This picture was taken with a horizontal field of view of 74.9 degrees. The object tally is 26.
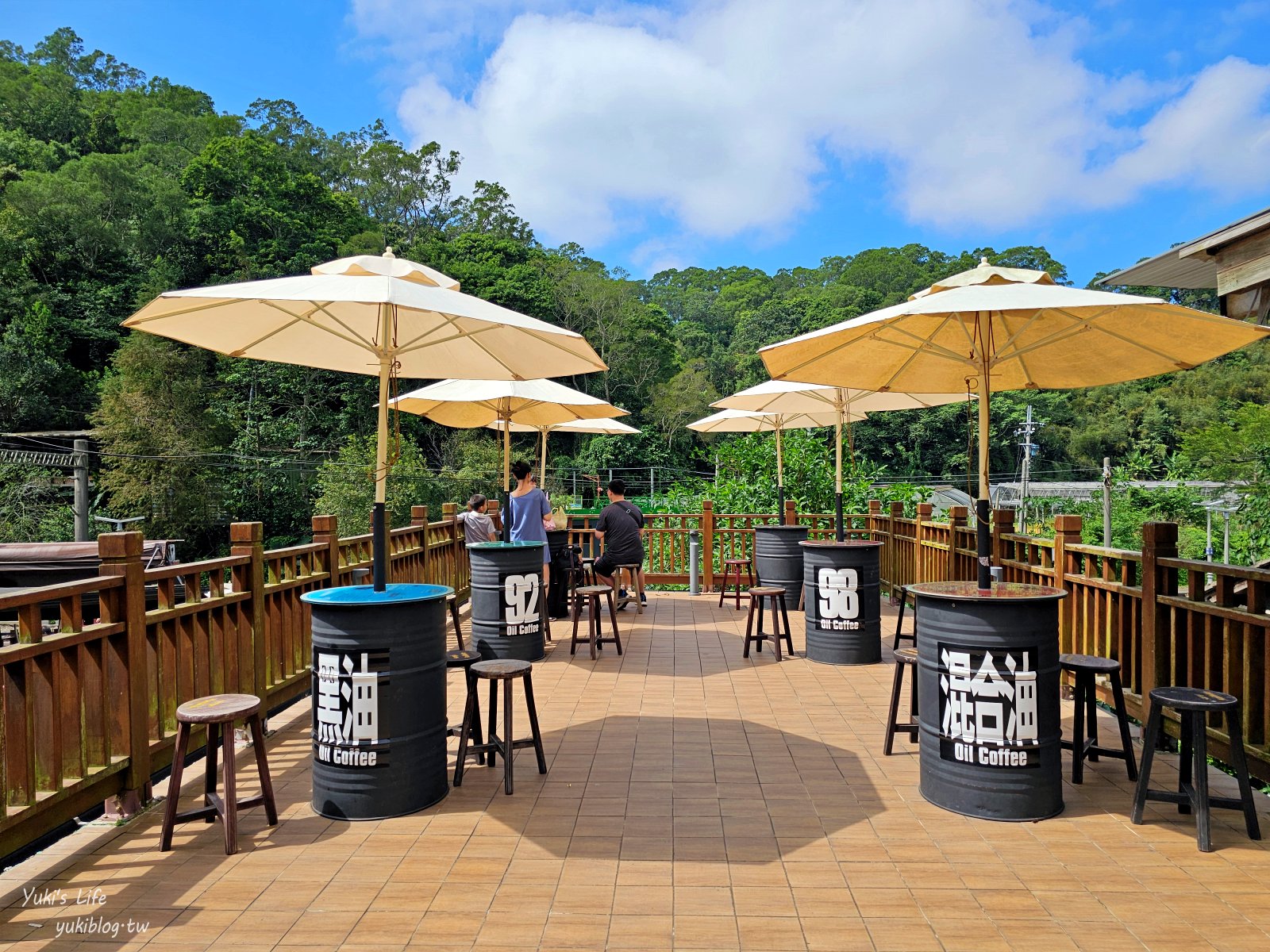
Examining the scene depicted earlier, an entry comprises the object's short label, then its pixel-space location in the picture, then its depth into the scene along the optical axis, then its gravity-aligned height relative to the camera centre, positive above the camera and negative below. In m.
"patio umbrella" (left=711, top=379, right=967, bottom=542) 8.30 +0.88
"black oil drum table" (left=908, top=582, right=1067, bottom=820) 3.79 -1.02
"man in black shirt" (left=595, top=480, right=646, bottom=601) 9.38 -0.60
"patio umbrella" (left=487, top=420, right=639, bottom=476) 10.22 +0.69
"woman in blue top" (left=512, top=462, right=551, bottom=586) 8.23 -0.30
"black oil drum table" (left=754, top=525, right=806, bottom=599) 9.04 -0.81
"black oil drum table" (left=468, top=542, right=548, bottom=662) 6.79 -0.96
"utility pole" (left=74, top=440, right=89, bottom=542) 18.12 -0.35
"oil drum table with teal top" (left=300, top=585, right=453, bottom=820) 3.82 -1.05
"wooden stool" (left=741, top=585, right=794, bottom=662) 7.40 -1.16
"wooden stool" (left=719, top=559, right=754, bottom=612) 9.87 -1.15
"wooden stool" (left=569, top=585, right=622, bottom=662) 7.53 -1.20
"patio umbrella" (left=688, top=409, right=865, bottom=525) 10.56 +0.79
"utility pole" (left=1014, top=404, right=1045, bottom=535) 15.75 +1.02
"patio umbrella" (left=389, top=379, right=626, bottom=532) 7.87 +0.80
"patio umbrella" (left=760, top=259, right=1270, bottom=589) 3.98 +0.82
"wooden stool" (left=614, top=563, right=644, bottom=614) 10.34 -1.34
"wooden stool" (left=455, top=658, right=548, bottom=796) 4.22 -1.28
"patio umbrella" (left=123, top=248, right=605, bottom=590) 3.80 +0.84
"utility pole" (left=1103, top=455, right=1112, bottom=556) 15.14 -0.40
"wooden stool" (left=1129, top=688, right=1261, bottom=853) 3.46 -1.17
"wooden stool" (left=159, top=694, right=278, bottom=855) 3.49 -1.21
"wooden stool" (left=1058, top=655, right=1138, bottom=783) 4.25 -1.24
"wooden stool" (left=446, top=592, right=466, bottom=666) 7.05 -1.11
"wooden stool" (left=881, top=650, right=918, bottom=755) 4.79 -1.26
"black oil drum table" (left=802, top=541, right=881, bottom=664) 7.13 -1.02
